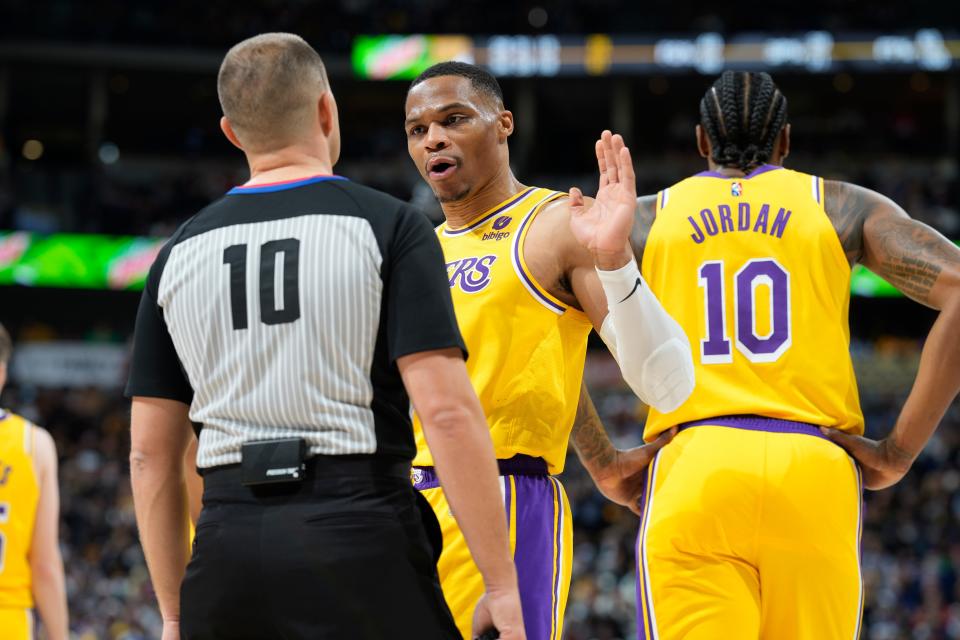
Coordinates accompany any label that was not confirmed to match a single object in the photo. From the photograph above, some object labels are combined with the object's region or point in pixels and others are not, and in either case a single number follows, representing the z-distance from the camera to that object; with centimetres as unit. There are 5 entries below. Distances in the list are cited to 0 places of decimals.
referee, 530
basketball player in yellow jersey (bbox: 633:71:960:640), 723
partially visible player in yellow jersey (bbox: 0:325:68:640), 1202
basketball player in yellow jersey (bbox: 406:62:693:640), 708
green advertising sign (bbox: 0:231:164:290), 5000
